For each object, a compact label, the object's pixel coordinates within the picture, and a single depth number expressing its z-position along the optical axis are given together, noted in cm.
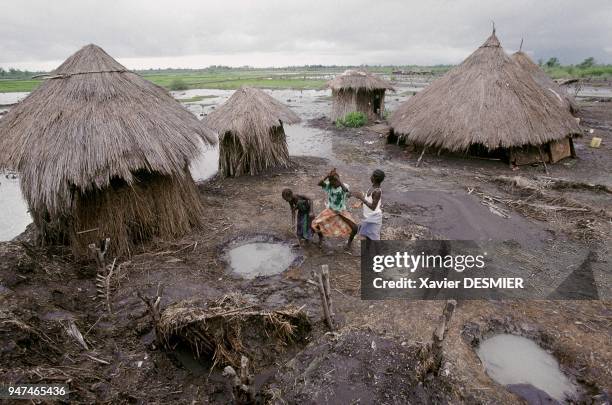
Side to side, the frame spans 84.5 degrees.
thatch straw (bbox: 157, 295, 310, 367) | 359
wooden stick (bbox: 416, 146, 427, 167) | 1058
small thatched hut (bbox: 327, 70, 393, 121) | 1722
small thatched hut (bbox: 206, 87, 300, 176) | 970
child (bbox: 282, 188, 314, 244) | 541
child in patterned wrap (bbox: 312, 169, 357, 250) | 521
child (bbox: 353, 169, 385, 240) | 466
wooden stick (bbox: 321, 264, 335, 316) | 369
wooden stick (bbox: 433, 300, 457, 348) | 306
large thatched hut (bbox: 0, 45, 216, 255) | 520
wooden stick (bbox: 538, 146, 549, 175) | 959
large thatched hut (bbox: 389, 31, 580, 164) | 966
